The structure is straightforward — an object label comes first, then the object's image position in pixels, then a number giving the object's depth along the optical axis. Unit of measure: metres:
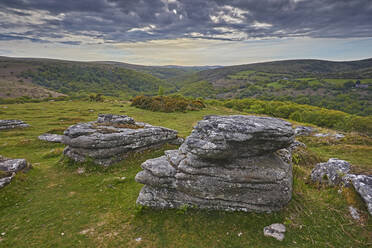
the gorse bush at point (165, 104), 57.34
